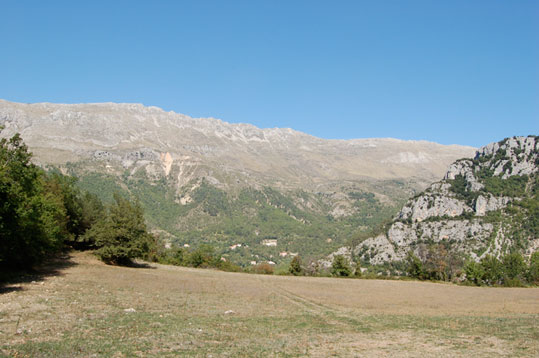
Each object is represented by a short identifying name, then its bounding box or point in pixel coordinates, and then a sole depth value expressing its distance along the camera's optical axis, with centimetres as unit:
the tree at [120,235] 6644
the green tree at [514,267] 11538
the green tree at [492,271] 10675
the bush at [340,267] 10650
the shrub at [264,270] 10700
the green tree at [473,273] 10531
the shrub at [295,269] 10875
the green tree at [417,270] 10388
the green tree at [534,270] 10938
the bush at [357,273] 10501
